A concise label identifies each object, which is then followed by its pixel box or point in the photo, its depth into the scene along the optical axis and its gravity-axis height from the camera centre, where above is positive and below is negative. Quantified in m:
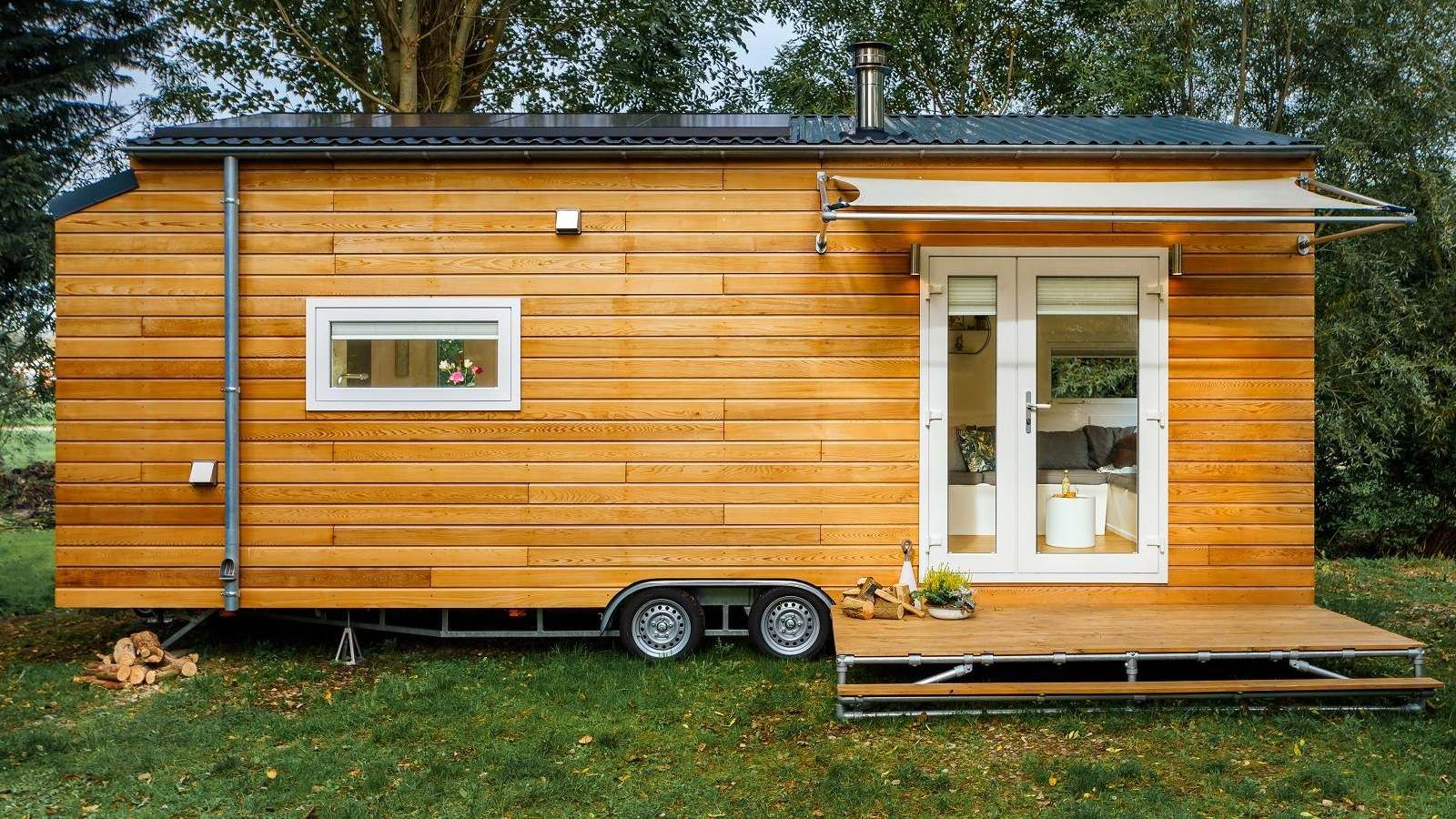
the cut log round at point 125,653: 5.41 -1.19
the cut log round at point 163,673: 5.40 -1.30
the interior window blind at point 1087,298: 5.62 +0.72
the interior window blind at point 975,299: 5.63 +0.70
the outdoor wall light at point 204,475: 5.38 -0.26
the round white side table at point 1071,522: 5.60 -0.49
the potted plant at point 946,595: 5.20 -0.83
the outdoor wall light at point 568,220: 5.49 +1.09
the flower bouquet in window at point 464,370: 5.59 +0.30
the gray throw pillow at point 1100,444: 5.62 -0.07
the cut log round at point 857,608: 5.27 -0.90
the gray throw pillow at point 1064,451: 5.63 -0.11
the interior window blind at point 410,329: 5.57 +0.51
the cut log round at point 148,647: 5.51 -1.18
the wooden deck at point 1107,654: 4.62 -0.98
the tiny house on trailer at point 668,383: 5.50 +0.24
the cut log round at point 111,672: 5.35 -1.27
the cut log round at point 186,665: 5.48 -1.26
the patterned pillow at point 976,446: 5.62 -0.08
